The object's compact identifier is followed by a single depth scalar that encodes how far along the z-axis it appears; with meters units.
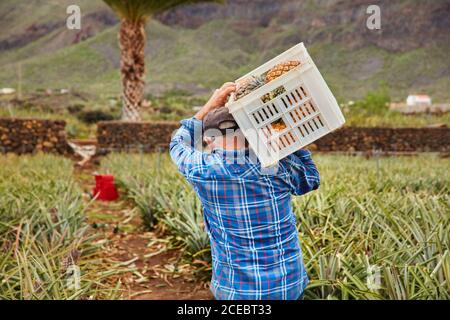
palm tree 12.20
